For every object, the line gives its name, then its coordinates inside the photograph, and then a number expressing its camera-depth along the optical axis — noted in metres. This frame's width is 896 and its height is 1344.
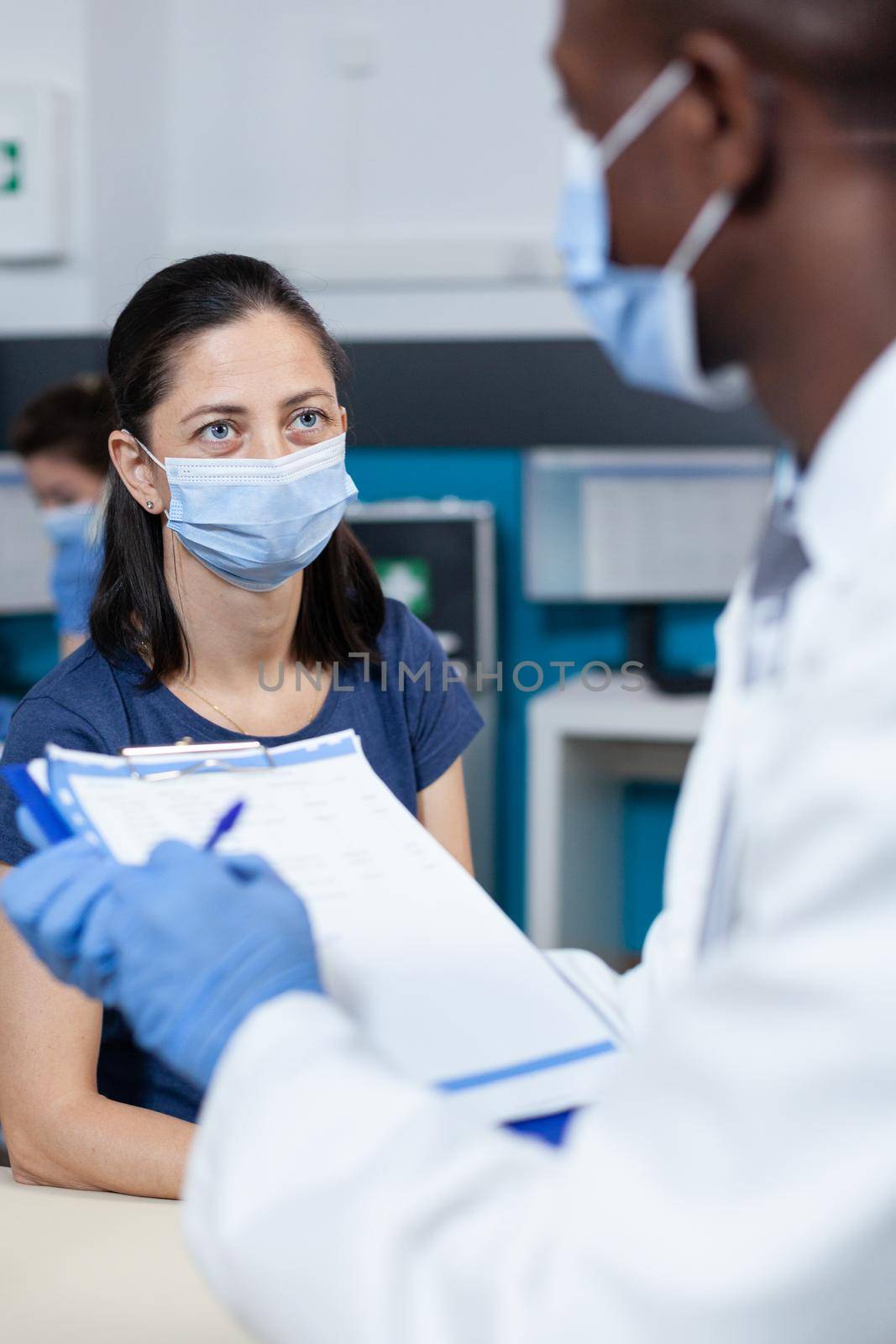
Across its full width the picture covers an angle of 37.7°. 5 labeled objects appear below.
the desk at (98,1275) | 0.70
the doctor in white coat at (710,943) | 0.43
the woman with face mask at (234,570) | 1.21
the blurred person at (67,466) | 2.51
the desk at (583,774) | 2.45
